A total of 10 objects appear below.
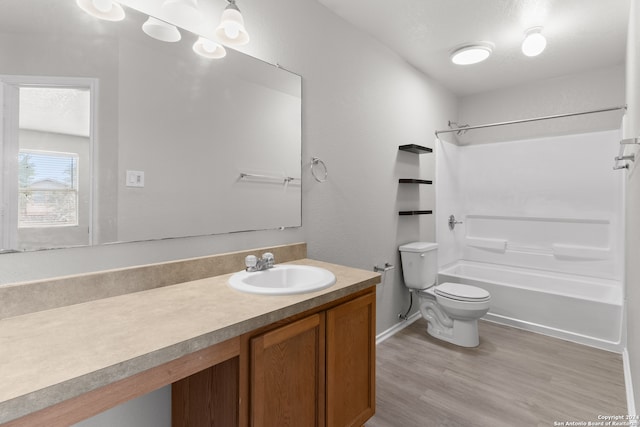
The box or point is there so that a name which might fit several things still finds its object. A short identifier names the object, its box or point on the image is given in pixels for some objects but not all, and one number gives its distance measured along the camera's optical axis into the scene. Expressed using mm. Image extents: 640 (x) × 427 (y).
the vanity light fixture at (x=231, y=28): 1408
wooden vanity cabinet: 1034
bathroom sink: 1252
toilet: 2479
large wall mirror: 1070
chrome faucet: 1560
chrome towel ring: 2057
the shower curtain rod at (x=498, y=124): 2452
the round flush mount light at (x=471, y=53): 2564
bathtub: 2518
